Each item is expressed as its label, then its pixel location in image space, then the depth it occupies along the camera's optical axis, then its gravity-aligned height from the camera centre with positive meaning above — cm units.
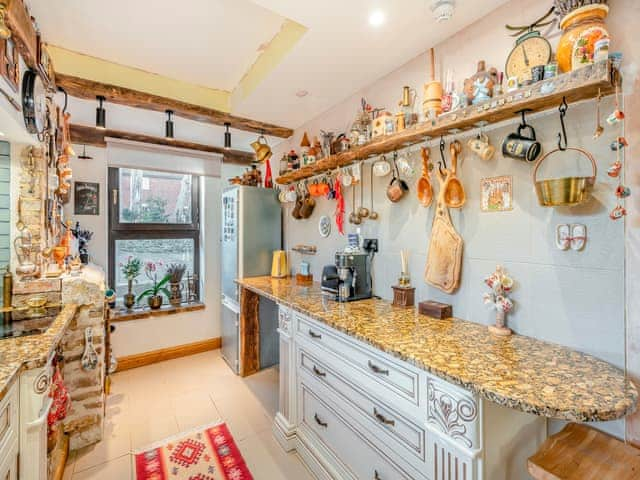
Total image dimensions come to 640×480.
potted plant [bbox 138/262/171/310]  322 -51
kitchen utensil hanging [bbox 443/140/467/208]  153 +27
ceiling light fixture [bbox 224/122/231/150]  271 +92
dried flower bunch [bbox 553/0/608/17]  106 +85
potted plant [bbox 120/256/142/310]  315 -35
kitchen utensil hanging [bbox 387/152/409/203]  181 +31
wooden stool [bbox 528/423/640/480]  86 -65
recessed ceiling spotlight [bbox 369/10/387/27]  143 +106
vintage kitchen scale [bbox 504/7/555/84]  120 +76
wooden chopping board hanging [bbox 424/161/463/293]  154 -5
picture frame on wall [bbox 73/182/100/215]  285 +39
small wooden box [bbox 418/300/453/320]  153 -35
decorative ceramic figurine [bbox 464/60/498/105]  132 +69
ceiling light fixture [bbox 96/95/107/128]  207 +83
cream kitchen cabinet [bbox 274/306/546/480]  96 -69
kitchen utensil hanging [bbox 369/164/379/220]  204 +20
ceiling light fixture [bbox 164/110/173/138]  229 +82
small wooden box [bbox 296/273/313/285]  259 -33
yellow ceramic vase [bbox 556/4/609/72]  104 +72
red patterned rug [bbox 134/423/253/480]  171 -130
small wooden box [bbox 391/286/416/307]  174 -32
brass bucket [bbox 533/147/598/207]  105 +18
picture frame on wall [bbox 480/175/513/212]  136 +21
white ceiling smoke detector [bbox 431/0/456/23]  134 +102
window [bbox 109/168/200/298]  314 +21
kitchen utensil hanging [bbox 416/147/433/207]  167 +31
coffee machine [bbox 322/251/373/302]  190 -24
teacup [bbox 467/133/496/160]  138 +42
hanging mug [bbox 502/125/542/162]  122 +38
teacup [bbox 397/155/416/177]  175 +42
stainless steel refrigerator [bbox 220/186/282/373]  286 -8
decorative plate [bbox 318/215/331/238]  250 +12
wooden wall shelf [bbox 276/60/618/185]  101 +54
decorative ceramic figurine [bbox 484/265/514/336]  131 -25
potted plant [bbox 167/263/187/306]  338 -47
